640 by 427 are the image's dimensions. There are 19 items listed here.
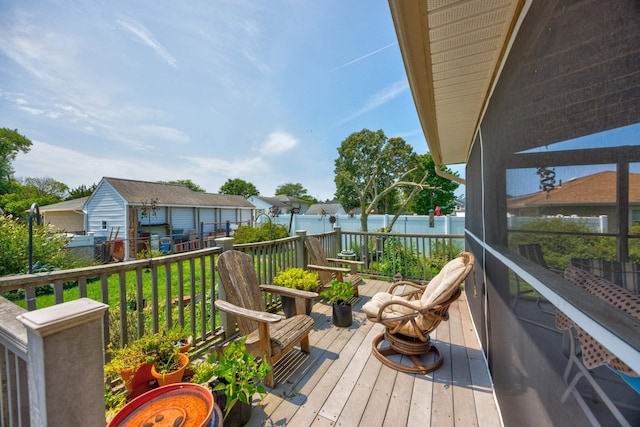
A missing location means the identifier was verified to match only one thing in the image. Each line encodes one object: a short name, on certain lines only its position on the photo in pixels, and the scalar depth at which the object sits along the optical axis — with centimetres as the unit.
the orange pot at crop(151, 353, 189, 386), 170
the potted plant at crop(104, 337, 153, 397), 167
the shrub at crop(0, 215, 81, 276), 502
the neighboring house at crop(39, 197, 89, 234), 1738
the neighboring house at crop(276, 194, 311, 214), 3404
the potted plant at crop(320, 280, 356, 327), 312
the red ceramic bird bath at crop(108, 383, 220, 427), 127
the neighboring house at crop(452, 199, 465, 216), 2109
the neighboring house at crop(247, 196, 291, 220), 2981
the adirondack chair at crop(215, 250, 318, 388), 203
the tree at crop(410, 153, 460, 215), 2028
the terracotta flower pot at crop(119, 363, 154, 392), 168
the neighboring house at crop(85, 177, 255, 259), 1362
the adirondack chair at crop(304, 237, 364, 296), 378
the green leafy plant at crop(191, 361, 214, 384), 167
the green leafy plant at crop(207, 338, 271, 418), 157
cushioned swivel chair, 214
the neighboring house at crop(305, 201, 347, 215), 2950
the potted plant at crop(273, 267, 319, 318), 307
